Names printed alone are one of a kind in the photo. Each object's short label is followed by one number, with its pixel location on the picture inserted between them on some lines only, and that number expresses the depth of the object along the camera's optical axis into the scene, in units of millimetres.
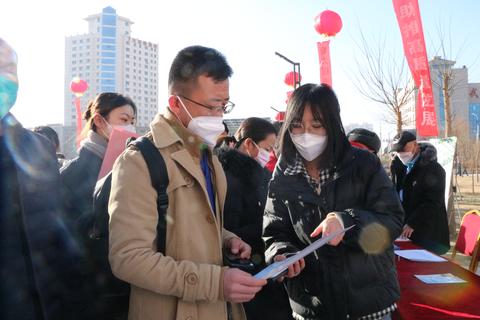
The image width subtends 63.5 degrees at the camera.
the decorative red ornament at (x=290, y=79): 11211
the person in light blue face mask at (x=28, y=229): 1183
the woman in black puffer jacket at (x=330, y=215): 1597
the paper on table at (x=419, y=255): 2900
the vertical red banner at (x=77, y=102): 13408
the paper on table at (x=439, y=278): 2391
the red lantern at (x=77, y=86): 12438
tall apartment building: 75750
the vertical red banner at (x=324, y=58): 7223
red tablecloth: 1940
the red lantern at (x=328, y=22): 6820
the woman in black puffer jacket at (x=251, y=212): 2164
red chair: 3171
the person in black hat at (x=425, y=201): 3939
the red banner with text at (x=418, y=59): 6602
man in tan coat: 1164
